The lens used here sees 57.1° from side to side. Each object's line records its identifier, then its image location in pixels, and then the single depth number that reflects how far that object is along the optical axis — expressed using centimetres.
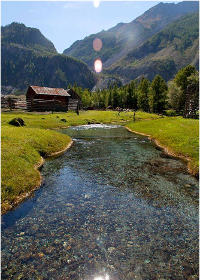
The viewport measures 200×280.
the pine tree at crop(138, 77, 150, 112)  10025
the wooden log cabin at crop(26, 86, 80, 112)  5182
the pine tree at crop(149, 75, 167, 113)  8788
